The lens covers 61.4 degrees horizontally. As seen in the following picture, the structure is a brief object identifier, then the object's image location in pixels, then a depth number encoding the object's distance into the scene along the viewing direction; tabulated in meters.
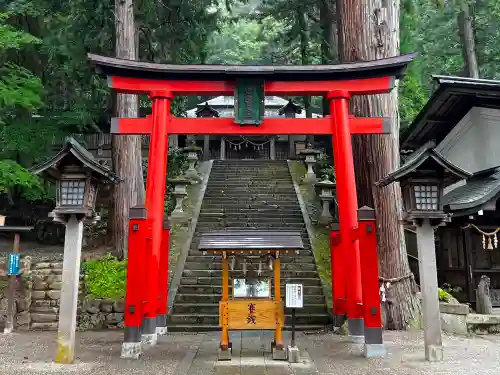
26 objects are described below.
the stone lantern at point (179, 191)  13.23
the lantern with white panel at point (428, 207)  5.99
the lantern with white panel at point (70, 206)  6.02
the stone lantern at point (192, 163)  16.61
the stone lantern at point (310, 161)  16.20
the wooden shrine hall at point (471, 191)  10.10
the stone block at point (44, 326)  9.01
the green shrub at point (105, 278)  9.26
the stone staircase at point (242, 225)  8.79
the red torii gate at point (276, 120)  7.18
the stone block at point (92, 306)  9.12
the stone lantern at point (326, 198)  12.42
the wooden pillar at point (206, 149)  23.05
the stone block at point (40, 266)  9.68
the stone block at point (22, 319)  8.98
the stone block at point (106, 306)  9.12
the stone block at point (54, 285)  9.39
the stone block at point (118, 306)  9.11
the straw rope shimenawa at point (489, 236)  10.02
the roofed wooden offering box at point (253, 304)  6.09
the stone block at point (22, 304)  9.03
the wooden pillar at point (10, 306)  8.62
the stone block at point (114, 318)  9.06
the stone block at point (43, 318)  9.12
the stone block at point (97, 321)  9.01
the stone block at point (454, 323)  8.35
